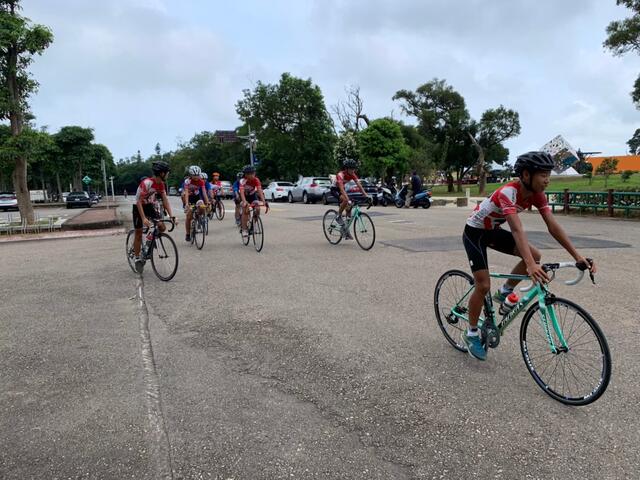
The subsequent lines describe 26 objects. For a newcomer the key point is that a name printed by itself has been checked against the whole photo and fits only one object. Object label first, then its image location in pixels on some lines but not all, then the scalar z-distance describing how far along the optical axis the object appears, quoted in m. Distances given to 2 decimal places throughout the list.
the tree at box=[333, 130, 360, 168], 49.72
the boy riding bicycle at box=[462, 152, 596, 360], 3.44
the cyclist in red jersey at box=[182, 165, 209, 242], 11.56
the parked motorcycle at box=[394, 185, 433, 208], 24.86
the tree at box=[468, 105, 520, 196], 46.94
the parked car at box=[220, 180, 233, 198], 44.85
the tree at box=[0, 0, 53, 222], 15.13
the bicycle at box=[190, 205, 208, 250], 11.39
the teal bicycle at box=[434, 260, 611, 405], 3.23
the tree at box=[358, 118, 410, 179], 39.31
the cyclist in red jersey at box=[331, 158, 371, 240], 9.78
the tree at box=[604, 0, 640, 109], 17.02
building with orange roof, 79.02
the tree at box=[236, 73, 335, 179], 44.88
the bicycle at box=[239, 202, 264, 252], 10.57
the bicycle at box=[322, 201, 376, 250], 10.41
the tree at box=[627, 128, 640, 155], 122.32
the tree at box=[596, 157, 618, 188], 35.38
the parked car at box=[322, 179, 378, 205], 28.25
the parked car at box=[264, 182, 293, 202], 35.34
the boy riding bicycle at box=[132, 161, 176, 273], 7.66
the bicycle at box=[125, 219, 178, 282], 7.84
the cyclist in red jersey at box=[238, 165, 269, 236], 10.82
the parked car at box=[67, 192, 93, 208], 40.56
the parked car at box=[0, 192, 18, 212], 38.28
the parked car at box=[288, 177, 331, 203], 31.33
